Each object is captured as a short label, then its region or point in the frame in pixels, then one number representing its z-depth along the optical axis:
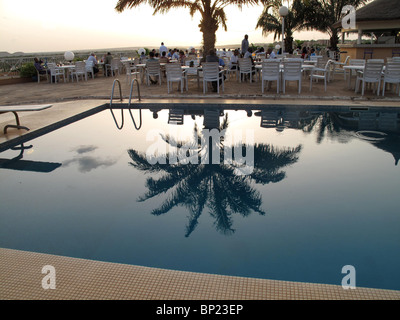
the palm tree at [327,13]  23.93
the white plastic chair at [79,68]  14.62
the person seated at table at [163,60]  13.80
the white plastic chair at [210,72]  10.06
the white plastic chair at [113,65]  16.09
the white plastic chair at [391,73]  8.80
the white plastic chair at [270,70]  9.63
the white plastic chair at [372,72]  8.86
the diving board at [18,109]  6.54
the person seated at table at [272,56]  13.74
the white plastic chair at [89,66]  15.92
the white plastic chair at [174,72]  10.43
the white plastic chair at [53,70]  14.22
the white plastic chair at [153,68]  11.71
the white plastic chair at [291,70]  9.35
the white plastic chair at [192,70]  10.96
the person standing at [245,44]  14.08
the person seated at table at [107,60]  16.09
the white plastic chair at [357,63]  10.79
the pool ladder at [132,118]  8.06
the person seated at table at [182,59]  15.73
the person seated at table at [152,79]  12.43
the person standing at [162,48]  17.97
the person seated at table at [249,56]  12.30
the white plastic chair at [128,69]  12.15
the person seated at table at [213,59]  10.84
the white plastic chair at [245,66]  11.55
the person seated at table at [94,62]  16.36
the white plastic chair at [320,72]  10.08
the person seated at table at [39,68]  15.10
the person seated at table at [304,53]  15.12
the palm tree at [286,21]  23.73
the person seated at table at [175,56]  16.53
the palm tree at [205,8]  12.38
